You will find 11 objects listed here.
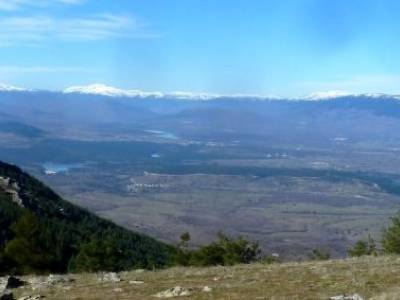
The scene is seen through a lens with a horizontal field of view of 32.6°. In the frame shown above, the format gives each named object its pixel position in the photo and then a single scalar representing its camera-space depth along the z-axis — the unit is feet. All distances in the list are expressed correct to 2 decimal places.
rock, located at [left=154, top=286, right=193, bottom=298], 74.84
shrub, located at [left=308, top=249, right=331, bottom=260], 223.34
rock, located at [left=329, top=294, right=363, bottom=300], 64.44
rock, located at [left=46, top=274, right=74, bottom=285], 95.24
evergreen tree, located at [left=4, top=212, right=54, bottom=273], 174.70
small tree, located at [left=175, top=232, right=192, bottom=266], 206.50
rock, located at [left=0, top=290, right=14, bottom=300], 78.61
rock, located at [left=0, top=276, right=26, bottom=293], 91.16
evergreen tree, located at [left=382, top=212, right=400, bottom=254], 215.06
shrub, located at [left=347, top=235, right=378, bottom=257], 231.09
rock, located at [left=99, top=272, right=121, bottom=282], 94.07
